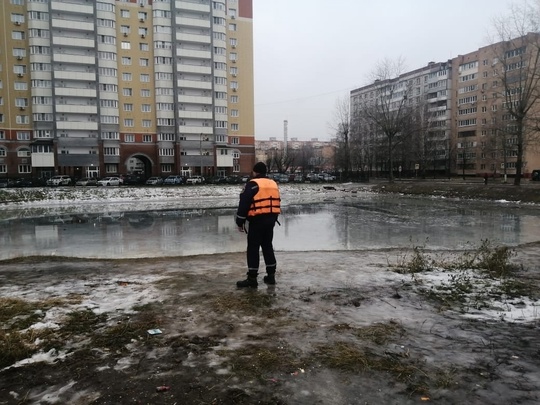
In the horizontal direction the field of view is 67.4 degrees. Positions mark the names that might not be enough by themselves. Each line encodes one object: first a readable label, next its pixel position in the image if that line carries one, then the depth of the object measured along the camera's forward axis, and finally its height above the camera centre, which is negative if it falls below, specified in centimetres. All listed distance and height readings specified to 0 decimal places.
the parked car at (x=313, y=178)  6784 -52
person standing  620 -66
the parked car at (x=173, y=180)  5706 -49
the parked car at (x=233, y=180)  6042 -61
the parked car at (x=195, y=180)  5969 -54
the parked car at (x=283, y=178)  6814 -47
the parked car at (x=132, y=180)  5763 -41
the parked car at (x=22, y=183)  5080 -58
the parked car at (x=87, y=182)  5390 -58
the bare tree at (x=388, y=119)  5297 +774
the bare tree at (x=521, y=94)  3344 +682
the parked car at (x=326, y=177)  7116 -41
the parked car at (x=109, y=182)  5331 -60
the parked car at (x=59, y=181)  5302 -39
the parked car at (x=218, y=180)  6033 -59
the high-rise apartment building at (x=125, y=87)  6412 +1543
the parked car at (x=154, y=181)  5556 -59
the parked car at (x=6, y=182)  4901 -43
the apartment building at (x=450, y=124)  7525 +1033
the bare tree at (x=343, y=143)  7100 +623
